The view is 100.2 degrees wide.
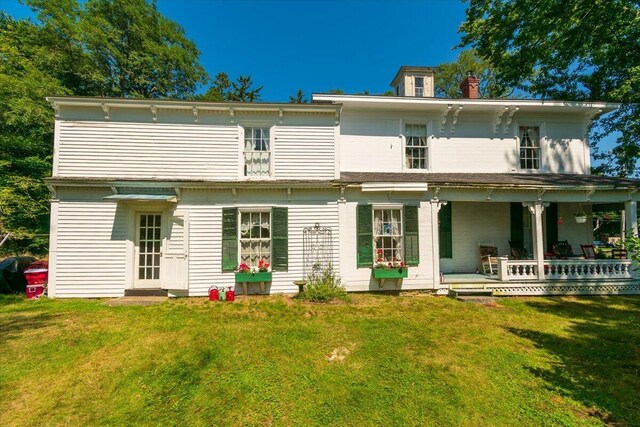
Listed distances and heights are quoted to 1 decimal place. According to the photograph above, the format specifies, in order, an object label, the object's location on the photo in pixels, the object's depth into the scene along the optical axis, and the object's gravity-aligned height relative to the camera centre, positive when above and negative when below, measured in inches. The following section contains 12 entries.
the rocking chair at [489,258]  368.8 -37.6
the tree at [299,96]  960.3 +487.2
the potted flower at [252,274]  313.1 -49.1
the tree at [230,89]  920.3 +499.4
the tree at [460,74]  834.8 +508.4
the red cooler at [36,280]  305.7 -54.4
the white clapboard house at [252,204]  310.7 +34.4
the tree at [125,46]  593.8 +461.9
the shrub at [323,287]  298.7 -63.3
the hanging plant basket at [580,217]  362.2 +19.6
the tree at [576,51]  331.9 +279.9
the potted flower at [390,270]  320.5 -45.8
